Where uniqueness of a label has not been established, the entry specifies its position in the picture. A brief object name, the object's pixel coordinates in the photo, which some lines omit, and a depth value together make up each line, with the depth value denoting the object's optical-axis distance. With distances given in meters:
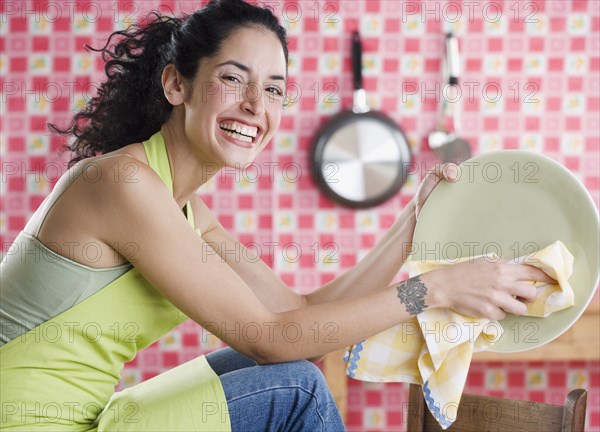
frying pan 4.04
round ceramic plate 2.68
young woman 2.53
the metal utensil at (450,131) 4.02
